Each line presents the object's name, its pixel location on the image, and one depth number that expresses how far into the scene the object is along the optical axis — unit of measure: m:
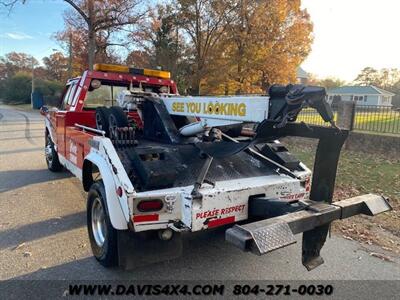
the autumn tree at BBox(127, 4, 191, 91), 27.03
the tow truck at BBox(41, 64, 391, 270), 2.83
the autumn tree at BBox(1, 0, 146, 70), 23.58
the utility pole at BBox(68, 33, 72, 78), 32.42
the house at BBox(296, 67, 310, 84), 56.40
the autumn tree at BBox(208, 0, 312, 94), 23.44
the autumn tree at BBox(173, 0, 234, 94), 24.41
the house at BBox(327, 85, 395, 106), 59.45
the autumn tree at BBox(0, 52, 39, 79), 80.56
